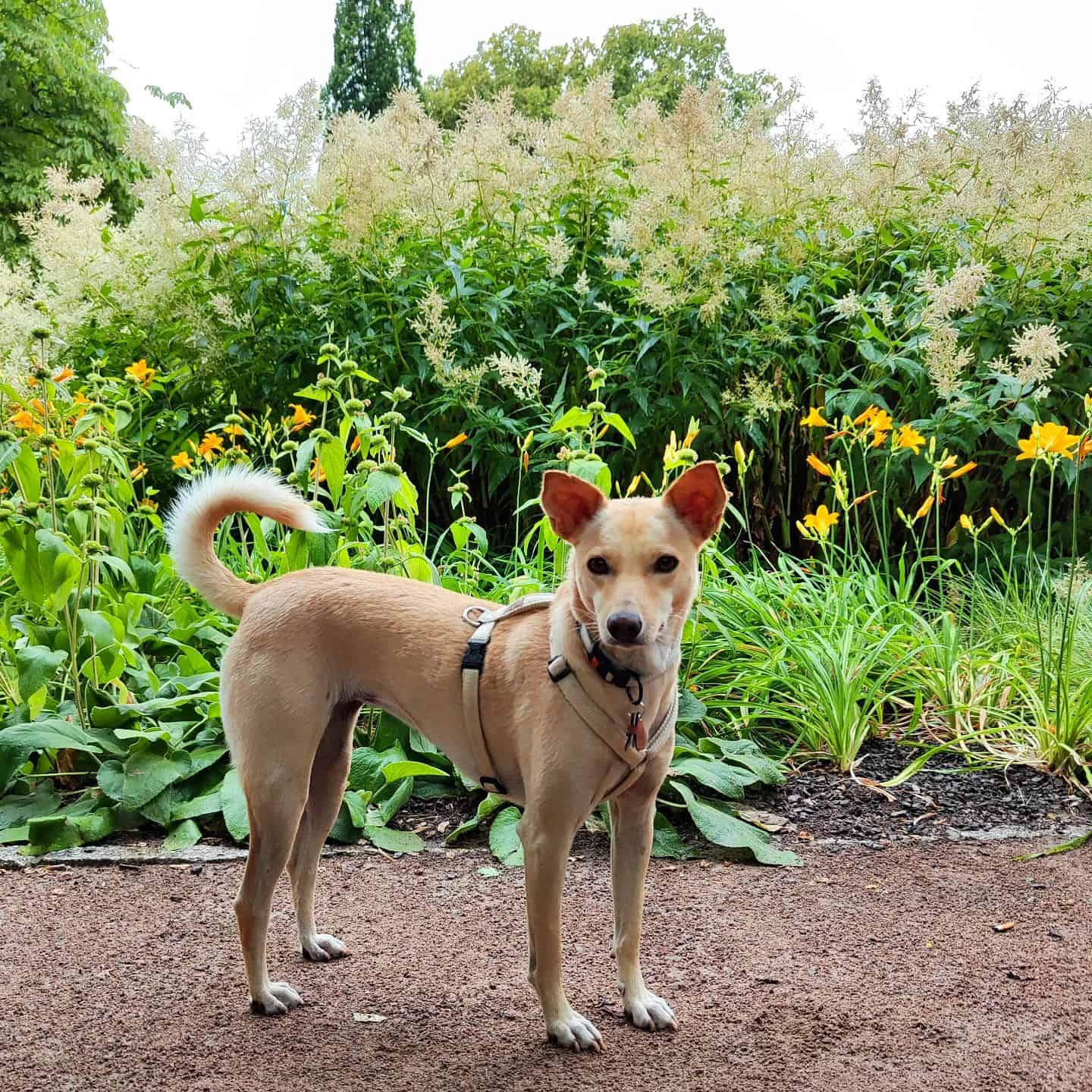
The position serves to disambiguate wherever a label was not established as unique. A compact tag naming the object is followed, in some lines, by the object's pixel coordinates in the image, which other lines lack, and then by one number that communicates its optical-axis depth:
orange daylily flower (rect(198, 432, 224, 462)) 4.78
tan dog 2.29
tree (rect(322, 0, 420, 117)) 29.62
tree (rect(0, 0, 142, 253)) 20.00
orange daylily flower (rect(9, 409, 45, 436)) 4.17
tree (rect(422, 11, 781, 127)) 37.25
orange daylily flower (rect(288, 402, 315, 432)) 4.60
